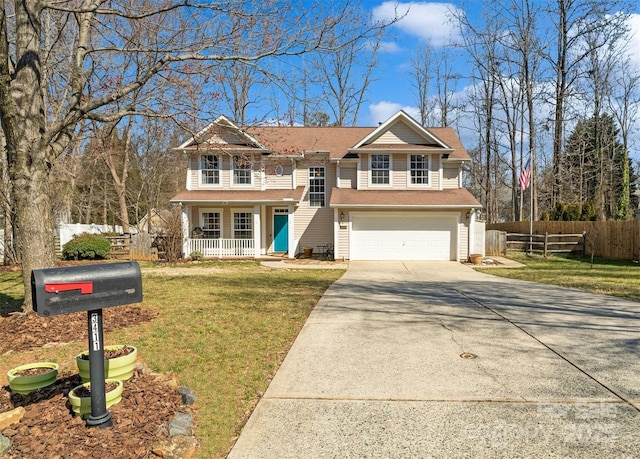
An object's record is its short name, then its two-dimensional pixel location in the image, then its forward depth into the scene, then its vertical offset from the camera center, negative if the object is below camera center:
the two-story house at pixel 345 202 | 17.58 +1.14
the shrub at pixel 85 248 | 17.75 -0.86
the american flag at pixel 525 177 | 19.62 +2.39
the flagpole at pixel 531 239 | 20.62 -0.75
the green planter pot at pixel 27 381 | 3.29 -1.27
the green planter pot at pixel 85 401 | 2.97 -1.31
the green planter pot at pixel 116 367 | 3.25 -1.18
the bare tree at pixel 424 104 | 33.78 +10.51
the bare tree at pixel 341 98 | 29.64 +9.87
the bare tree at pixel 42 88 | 5.89 +2.36
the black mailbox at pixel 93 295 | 2.53 -0.44
